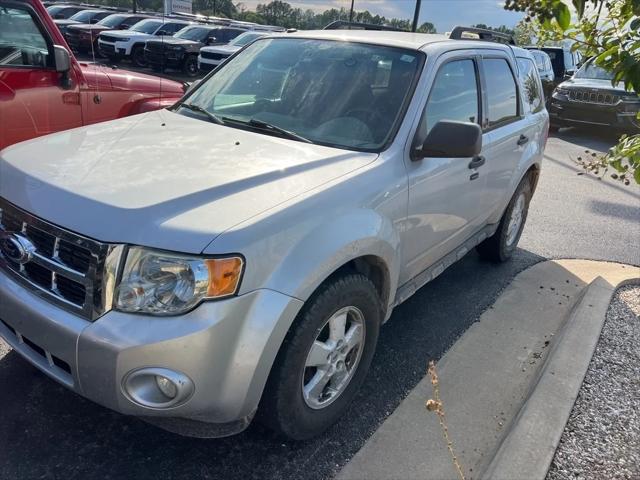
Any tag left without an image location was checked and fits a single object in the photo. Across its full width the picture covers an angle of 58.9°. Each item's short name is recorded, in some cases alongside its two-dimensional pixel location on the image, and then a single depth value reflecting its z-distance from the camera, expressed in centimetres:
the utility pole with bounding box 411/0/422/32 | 2592
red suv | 436
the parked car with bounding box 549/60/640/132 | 1247
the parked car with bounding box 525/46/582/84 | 1850
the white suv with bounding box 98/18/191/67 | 1884
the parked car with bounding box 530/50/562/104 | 1523
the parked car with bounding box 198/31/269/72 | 1733
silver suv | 205
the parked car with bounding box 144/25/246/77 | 1719
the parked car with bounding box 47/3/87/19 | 2673
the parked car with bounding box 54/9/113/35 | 2241
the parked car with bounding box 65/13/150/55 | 1822
